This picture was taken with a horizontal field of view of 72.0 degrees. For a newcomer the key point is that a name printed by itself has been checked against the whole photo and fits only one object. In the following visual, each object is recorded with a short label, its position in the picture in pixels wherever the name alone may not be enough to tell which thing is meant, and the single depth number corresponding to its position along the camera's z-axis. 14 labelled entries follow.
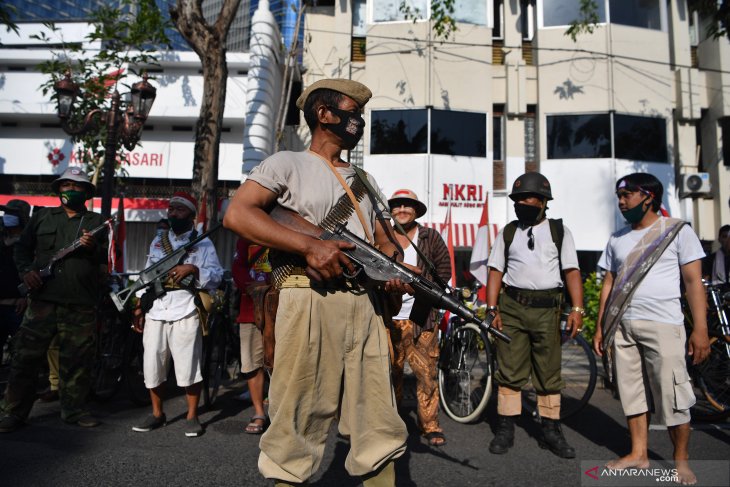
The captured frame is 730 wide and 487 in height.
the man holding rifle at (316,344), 1.95
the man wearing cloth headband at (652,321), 3.31
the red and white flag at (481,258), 4.74
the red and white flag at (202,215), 6.56
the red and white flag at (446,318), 5.06
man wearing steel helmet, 4.05
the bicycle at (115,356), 5.27
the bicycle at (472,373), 4.72
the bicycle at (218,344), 5.09
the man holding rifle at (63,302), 4.25
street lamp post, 7.14
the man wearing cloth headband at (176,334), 4.33
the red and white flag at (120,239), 6.50
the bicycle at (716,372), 4.69
